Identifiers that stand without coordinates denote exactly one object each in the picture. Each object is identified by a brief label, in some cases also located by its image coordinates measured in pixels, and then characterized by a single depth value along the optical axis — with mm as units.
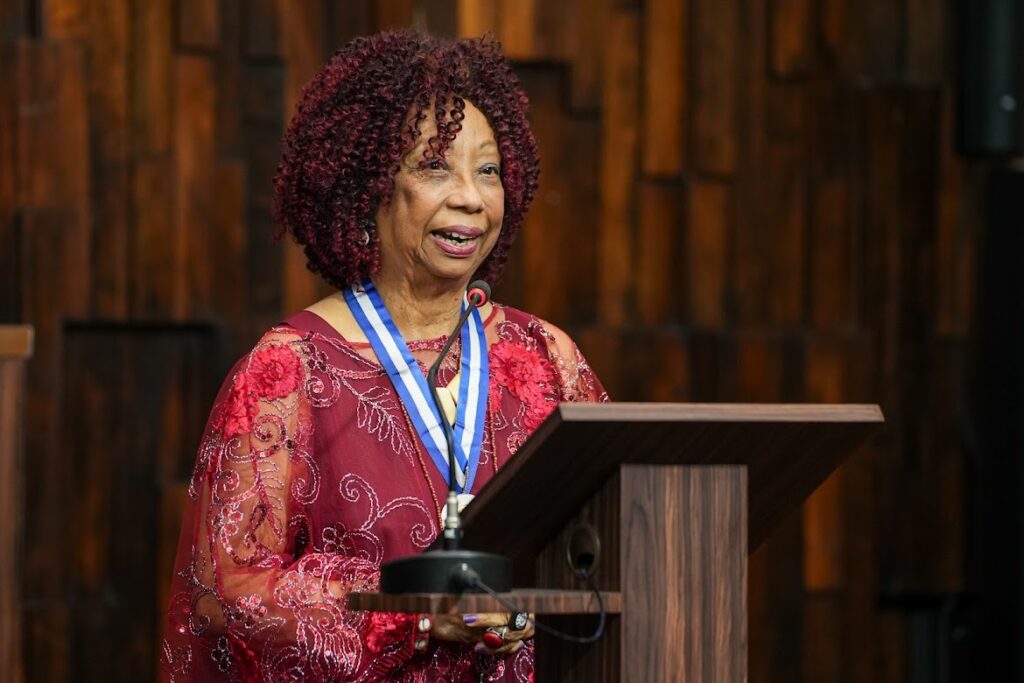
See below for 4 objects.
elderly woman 4586
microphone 3719
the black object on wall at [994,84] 9727
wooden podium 3627
